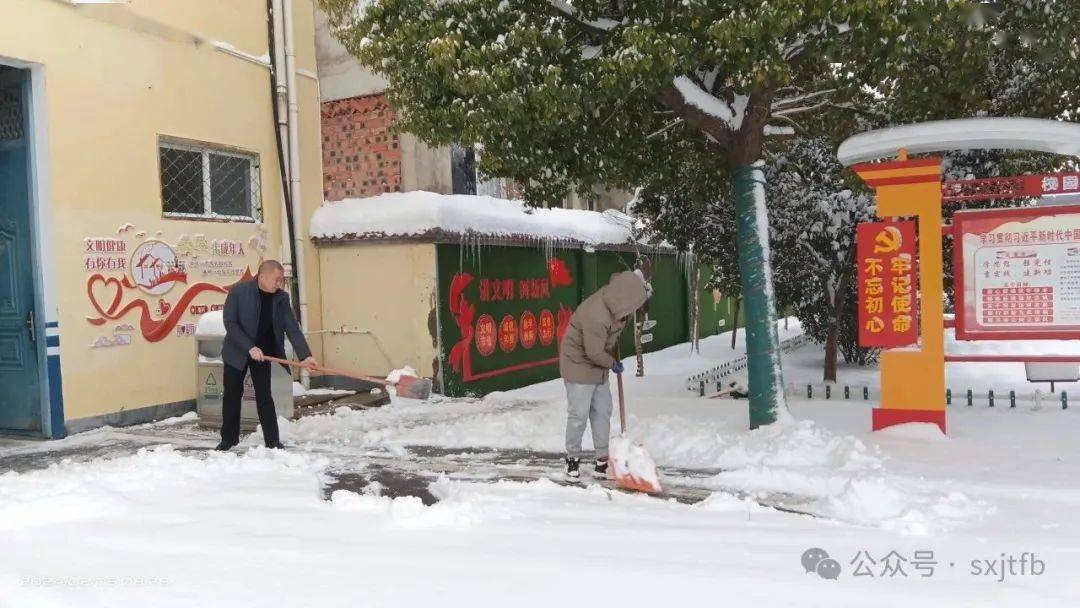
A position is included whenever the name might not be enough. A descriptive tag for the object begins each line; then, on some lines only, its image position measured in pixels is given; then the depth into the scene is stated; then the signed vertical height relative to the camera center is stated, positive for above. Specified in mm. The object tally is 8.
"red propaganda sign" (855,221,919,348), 7113 -188
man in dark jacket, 6957 -404
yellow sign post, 7062 -338
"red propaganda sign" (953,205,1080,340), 7414 -146
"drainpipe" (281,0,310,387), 10539 +1602
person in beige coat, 5871 -580
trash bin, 8234 -933
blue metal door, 7992 +252
